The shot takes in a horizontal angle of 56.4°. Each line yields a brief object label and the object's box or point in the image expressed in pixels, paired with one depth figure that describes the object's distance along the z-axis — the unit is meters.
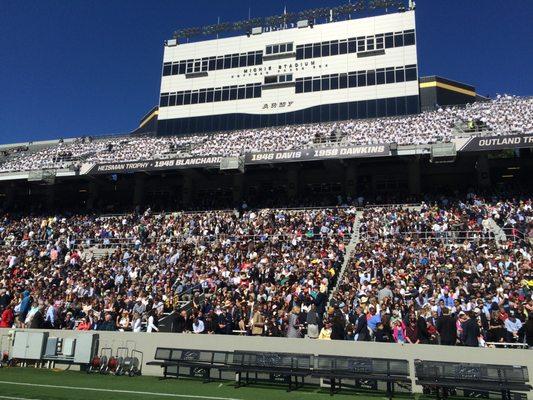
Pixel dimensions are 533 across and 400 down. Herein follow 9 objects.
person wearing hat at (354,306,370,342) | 11.78
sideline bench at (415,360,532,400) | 9.06
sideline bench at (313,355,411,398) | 9.82
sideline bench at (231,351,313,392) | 10.66
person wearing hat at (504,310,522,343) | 11.39
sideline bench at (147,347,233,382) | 11.51
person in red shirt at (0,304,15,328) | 16.16
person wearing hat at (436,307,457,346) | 10.90
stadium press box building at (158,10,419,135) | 36.69
